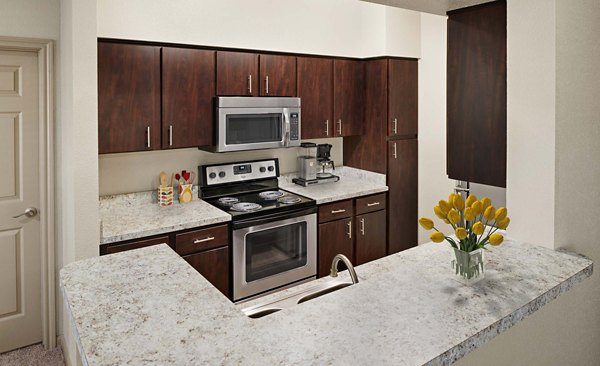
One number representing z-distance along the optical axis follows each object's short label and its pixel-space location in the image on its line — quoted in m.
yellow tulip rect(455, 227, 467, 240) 1.24
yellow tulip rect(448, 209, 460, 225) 1.25
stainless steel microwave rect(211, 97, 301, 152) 3.25
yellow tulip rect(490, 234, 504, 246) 1.26
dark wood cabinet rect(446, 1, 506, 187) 1.66
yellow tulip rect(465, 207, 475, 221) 1.25
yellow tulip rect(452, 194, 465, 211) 1.28
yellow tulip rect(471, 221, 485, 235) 1.24
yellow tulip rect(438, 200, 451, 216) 1.28
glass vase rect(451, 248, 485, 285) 1.28
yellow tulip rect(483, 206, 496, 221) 1.28
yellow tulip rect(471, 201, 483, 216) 1.26
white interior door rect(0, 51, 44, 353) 2.76
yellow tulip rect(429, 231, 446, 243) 1.29
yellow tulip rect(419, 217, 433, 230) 1.30
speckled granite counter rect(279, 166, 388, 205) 3.67
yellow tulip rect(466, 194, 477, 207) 1.32
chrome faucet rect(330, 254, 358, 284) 1.71
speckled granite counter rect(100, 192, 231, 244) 2.65
